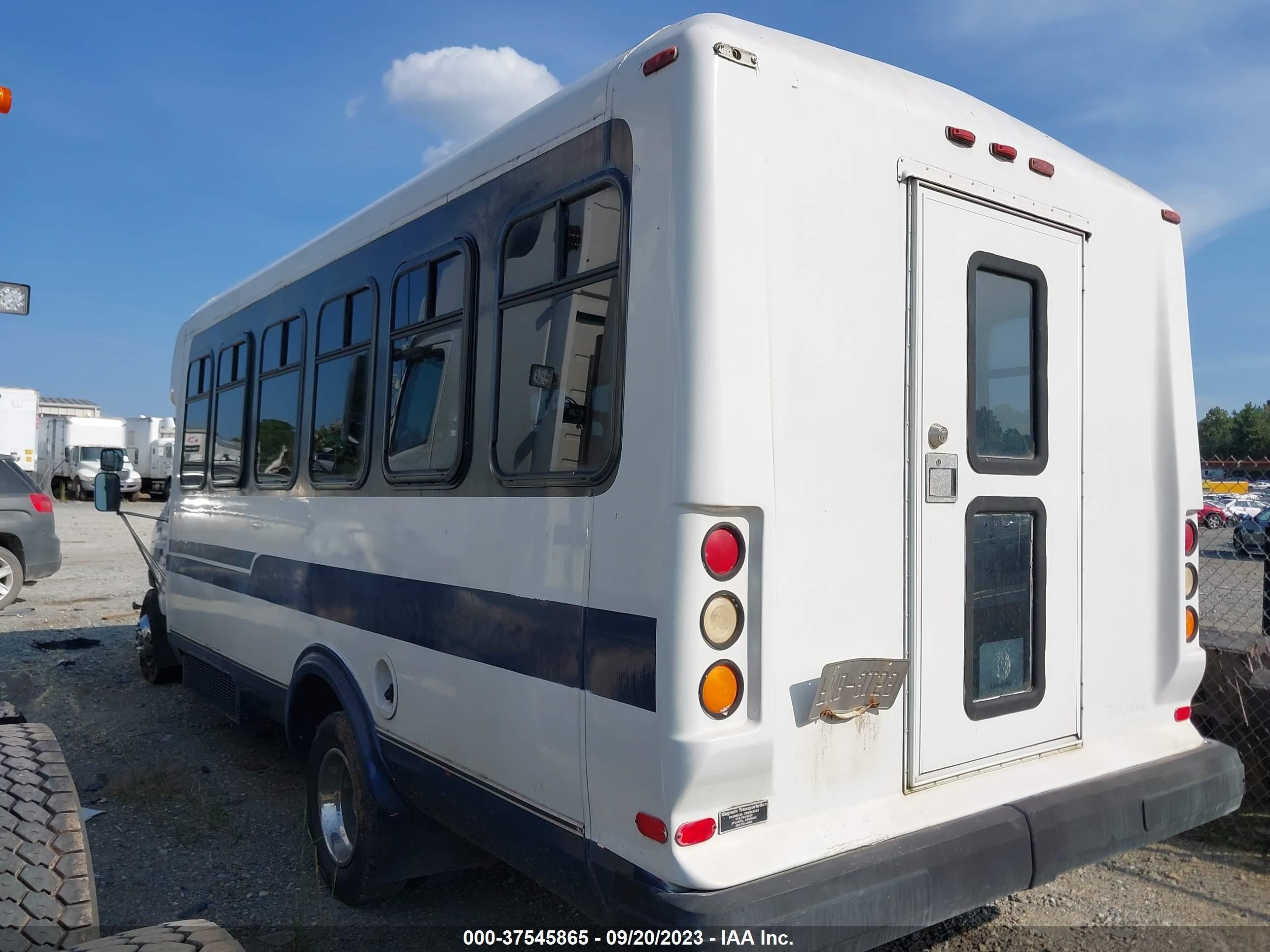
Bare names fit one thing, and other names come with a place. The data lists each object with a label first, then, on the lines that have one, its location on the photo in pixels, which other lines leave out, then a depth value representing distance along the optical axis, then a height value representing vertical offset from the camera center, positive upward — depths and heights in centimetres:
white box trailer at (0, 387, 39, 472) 2561 +220
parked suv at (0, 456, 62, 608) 1131 -32
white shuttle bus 247 +3
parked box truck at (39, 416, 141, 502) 3234 +210
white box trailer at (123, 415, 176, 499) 3155 +192
